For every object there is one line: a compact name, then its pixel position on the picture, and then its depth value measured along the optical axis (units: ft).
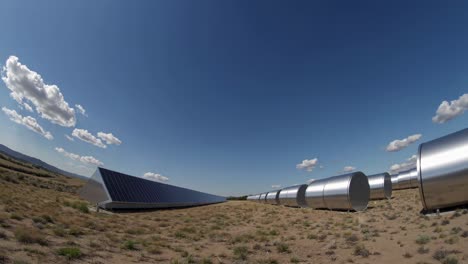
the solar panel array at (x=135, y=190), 113.21
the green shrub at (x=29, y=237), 32.22
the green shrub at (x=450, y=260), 29.13
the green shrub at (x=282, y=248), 44.78
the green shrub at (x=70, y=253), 30.12
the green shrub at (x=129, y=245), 41.22
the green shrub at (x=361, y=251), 38.18
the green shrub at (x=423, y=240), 39.58
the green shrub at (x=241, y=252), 40.39
